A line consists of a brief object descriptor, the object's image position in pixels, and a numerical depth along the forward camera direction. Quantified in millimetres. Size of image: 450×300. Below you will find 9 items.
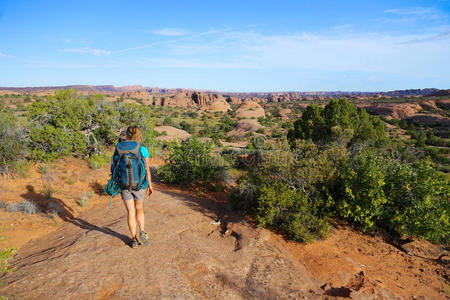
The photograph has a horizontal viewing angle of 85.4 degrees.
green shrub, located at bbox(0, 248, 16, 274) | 2611
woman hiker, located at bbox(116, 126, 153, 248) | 3730
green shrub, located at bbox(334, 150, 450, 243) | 5477
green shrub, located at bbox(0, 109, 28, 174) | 7630
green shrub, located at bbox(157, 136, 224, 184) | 9320
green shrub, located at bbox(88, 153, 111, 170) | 9469
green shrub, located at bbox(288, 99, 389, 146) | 13280
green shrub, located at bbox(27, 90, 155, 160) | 8938
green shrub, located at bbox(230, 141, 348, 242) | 5375
